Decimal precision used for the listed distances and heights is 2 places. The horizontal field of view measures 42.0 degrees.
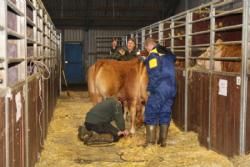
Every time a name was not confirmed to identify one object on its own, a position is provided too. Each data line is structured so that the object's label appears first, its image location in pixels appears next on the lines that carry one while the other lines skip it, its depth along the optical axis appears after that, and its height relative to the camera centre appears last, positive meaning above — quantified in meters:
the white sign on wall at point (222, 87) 4.58 -0.33
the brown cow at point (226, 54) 5.18 +0.16
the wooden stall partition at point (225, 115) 4.33 -0.72
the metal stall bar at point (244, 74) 4.06 -0.12
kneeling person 5.50 -1.03
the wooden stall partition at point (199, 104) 5.27 -0.69
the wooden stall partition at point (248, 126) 4.04 -0.77
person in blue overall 5.33 -0.42
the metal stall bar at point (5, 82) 2.46 -0.14
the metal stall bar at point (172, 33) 6.91 +0.66
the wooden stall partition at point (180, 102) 6.37 -0.77
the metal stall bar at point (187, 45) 6.10 +0.35
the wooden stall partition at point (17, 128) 2.72 -0.59
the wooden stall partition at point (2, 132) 2.34 -0.50
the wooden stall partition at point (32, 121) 3.80 -0.72
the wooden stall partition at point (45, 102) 5.61 -0.71
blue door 19.32 -0.08
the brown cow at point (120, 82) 6.37 -0.36
